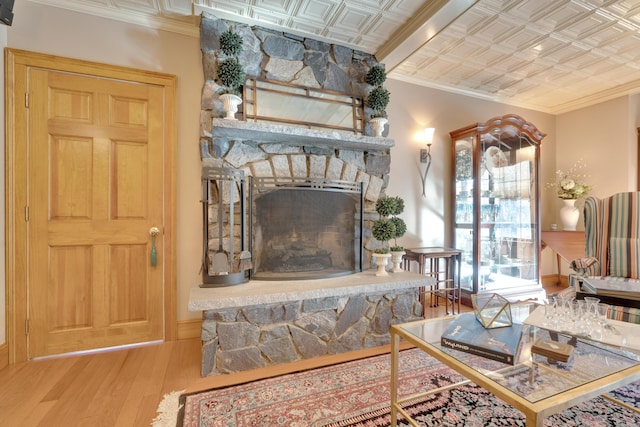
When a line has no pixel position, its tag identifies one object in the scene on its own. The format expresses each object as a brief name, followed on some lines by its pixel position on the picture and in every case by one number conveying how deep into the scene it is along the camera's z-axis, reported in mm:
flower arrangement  3471
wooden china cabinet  3064
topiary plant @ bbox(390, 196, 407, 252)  2346
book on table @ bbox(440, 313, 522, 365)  1028
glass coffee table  822
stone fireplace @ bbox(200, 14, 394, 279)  2133
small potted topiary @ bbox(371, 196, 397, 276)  2303
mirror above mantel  2271
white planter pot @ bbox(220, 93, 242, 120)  2029
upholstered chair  2346
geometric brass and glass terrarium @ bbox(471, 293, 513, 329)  1265
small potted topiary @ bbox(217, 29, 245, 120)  2043
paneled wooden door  1918
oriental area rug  1325
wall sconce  3031
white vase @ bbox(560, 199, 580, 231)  3512
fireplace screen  2234
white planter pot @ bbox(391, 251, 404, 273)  2424
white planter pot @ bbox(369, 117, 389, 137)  2488
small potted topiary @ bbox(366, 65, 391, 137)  2506
